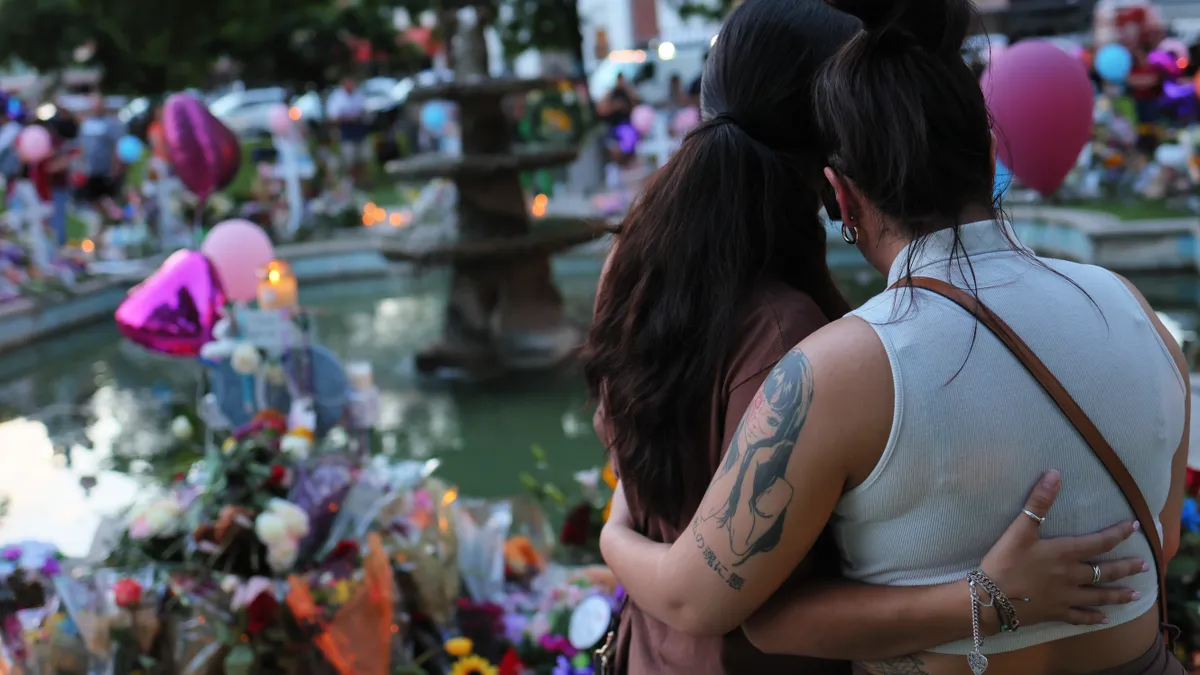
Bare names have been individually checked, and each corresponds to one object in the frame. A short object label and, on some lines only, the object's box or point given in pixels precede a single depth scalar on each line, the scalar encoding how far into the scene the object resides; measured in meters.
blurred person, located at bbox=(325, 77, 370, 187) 17.98
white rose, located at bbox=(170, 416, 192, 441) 4.48
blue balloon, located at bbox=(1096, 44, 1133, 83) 11.05
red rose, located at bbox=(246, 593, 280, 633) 2.71
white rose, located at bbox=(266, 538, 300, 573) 2.90
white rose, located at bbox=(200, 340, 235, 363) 4.20
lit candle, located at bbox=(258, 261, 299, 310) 4.26
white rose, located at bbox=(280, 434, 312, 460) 3.31
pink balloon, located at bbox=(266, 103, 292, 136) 13.05
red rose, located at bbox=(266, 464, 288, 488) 3.14
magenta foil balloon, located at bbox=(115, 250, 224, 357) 4.30
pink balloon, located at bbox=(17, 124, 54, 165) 10.62
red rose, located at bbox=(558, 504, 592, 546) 3.57
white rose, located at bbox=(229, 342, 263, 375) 4.09
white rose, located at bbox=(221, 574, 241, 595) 2.86
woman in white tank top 1.21
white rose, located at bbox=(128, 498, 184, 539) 3.15
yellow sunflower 2.87
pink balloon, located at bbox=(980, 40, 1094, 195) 4.73
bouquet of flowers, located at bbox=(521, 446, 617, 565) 3.57
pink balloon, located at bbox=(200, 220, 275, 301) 5.16
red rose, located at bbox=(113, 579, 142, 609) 2.76
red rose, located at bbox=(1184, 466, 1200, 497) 2.92
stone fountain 7.36
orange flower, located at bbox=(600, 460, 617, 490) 3.59
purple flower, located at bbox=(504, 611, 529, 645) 3.07
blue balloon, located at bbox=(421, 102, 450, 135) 17.59
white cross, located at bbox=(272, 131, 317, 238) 13.25
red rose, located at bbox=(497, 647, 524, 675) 2.83
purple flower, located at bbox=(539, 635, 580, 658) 2.95
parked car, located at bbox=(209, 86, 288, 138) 23.84
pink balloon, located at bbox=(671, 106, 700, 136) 13.19
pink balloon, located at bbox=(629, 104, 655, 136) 14.27
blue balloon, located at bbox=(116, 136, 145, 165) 15.20
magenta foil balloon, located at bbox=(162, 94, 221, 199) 7.61
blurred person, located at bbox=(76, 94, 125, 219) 13.30
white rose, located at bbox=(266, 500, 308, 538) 2.92
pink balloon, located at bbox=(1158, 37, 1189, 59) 11.01
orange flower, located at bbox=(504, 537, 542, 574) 3.44
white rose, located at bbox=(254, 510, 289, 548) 2.88
